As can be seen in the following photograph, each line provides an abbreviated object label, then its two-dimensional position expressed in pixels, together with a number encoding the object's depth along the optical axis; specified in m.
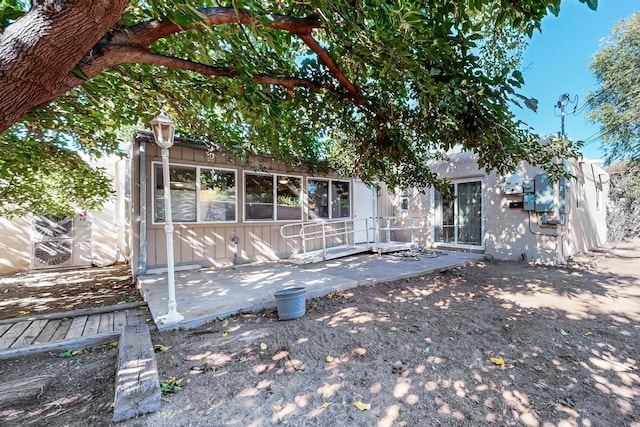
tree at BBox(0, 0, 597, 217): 1.43
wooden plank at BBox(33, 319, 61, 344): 2.88
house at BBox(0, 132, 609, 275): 5.67
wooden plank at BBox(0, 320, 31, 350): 2.76
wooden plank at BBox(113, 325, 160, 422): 1.75
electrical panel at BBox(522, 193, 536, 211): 6.70
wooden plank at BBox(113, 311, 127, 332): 3.19
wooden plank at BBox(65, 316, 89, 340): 2.97
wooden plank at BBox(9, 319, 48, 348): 2.79
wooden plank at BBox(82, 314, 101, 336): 3.06
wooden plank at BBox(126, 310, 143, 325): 3.36
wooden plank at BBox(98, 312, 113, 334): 3.13
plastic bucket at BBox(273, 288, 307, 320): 3.30
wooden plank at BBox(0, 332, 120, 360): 2.59
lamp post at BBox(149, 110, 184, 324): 3.18
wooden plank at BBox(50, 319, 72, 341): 2.94
